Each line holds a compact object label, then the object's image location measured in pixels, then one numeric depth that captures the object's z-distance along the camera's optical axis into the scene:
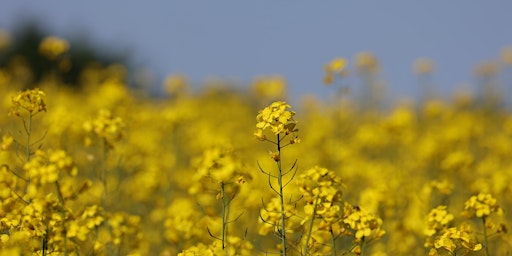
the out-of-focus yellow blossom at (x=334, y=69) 12.28
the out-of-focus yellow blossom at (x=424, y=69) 24.58
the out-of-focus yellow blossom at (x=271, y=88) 19.19
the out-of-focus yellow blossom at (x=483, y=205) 8.11
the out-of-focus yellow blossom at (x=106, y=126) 9.82
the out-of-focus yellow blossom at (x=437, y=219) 8.02
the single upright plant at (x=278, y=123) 6.84
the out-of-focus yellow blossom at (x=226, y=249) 7.23
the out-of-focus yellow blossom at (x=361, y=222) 7.25
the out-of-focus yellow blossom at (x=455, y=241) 7.05
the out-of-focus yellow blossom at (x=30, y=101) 8.37
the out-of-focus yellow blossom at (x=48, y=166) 7.12
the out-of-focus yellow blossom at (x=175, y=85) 22.53
